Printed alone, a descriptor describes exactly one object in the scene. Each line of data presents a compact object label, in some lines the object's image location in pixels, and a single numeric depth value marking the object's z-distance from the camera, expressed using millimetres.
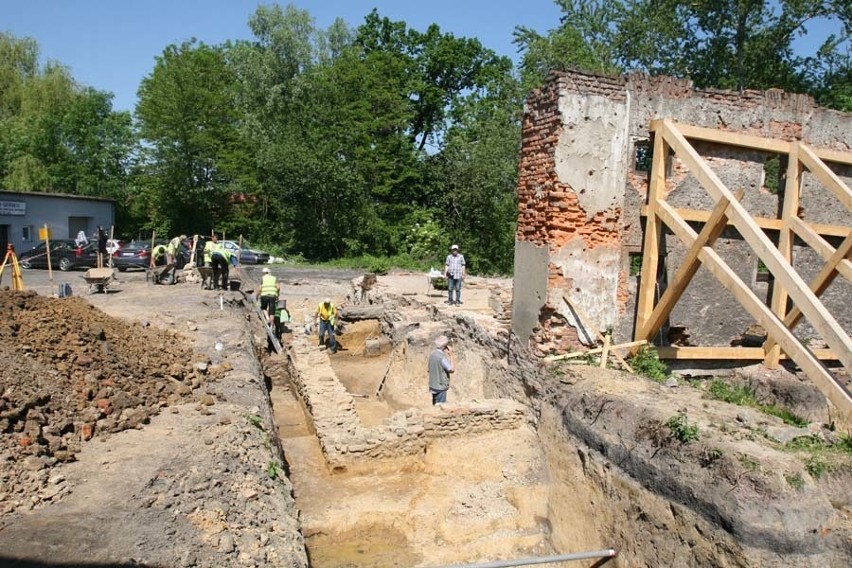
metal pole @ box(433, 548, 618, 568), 5176
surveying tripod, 14633
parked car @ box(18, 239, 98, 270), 24828
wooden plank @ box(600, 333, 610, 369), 9055
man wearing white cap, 16219
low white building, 27719
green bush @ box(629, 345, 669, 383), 8984
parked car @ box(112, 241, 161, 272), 24844
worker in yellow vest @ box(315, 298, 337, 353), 16516
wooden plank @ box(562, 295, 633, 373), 9305
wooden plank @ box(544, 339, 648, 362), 9133
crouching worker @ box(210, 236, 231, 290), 17672
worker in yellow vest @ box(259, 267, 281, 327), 15773
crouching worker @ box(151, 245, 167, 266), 21822
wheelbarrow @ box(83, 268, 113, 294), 16531
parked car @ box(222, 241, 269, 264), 30422
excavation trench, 5605
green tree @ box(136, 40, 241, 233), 35406
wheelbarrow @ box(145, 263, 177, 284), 19177
